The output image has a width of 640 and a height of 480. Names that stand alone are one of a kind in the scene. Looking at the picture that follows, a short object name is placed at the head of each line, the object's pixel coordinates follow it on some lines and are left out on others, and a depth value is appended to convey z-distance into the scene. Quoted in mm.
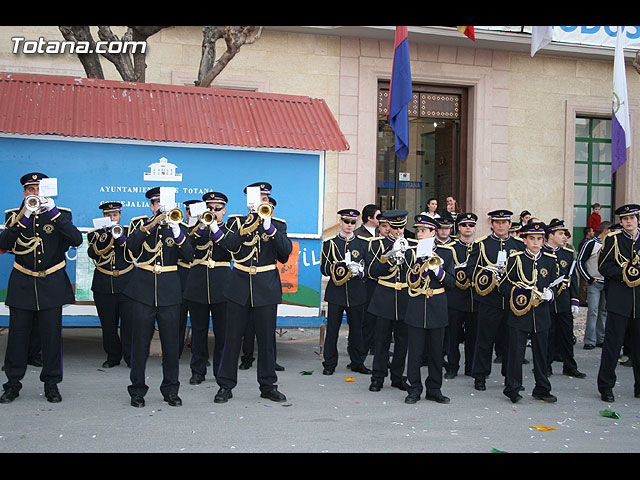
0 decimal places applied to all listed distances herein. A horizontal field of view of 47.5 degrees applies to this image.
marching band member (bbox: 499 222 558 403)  7797
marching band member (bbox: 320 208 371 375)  9203
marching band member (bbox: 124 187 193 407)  7199
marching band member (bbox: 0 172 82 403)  7293
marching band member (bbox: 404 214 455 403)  7715
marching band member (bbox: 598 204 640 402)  8016
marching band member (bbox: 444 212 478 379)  9117
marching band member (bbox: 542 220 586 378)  9266
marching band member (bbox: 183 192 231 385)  8664
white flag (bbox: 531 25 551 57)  13453
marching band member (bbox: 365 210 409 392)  8328
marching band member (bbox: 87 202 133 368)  8820
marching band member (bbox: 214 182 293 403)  7520
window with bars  17922
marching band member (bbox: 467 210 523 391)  8508
